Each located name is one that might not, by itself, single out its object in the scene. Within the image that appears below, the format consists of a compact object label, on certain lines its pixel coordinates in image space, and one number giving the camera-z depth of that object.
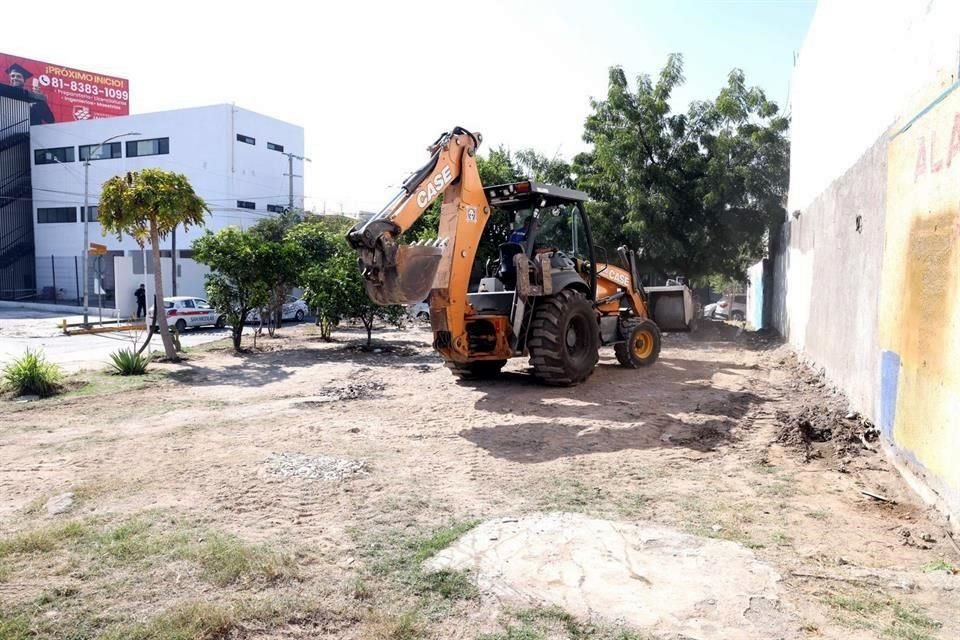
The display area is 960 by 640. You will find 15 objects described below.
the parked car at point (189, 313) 25.34
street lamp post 27.28
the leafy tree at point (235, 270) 15.44
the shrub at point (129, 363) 12.24
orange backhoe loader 8.41
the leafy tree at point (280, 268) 15.82
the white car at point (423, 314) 24.07
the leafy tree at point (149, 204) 12.94
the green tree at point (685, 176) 19.52
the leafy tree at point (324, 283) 15.54
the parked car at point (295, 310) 29.86
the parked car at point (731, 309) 31.12
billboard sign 54.09
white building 42.50
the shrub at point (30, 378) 10.36
